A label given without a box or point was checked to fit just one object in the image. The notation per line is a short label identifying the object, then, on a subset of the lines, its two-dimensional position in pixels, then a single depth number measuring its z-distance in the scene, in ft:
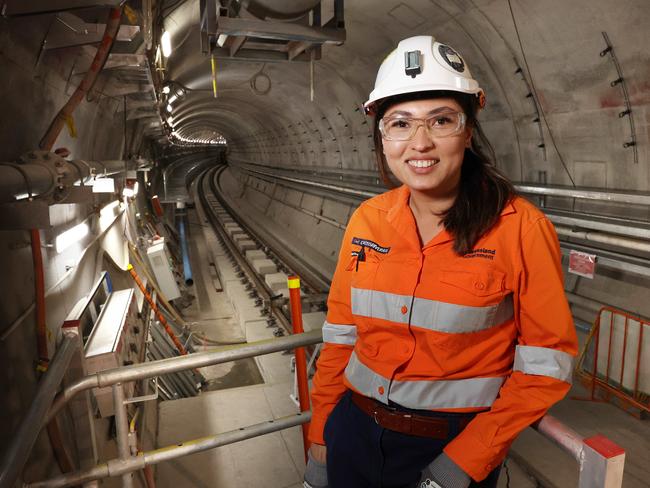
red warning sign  16.79
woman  5.14
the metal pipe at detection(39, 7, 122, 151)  9.77
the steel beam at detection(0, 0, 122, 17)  7.66
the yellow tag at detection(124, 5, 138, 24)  11.56
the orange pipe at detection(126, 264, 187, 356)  24.87
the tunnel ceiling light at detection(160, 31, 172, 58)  18.75
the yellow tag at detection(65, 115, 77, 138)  10.83
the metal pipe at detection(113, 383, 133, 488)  7.45
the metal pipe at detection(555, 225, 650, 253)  14.88
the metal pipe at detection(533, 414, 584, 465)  4.82
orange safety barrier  15.43
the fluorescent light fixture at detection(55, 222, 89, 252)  12.08
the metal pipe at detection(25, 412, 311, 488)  6.78
